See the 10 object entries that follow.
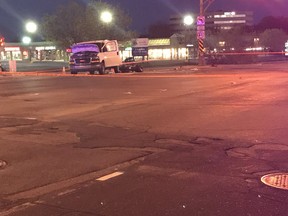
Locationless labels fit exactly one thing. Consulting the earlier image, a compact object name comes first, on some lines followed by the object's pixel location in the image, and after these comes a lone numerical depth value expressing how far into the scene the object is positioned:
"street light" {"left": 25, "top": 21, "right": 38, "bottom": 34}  72.80
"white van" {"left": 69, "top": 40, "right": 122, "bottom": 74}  37.06
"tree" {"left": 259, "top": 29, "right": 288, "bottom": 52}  110.81
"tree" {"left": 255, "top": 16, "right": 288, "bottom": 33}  153.00
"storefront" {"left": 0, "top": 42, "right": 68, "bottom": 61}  103.30
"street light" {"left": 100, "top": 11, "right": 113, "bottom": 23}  59.45
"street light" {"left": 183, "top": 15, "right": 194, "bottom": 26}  61.34
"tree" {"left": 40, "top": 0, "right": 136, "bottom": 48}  61.16
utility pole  45.53
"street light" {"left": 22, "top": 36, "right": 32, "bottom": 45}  103.24
